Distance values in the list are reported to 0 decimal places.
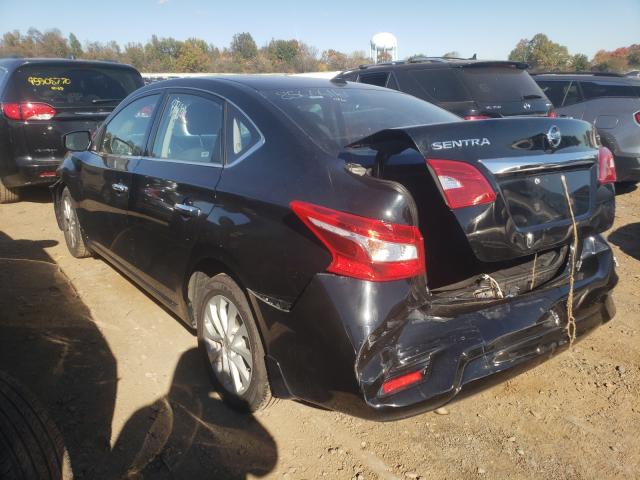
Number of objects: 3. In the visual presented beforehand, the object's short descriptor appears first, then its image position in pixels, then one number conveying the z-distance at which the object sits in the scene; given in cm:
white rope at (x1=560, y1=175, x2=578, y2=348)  217
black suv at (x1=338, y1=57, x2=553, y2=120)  586
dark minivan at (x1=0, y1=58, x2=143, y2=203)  602
